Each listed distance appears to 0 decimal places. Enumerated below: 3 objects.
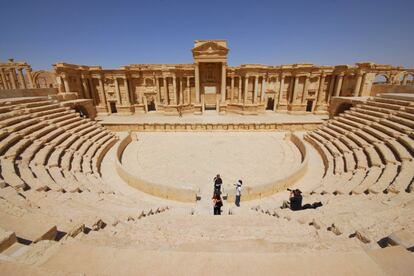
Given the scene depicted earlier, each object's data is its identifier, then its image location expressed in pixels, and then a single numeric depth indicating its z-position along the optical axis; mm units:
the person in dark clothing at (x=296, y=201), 6753
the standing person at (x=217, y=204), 7434
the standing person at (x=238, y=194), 8148
